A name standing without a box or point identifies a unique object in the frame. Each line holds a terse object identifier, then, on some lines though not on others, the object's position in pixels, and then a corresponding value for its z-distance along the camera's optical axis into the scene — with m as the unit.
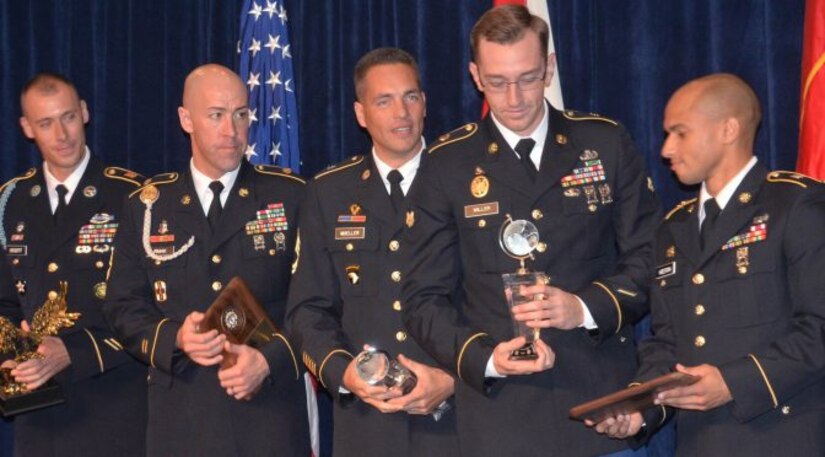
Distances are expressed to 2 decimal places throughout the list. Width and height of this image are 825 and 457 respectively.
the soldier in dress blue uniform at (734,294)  3.54
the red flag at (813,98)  4.54
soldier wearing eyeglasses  3.76
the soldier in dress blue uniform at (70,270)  5.09
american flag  5.76
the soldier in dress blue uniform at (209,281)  4.59
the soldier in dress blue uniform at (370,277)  4.19
